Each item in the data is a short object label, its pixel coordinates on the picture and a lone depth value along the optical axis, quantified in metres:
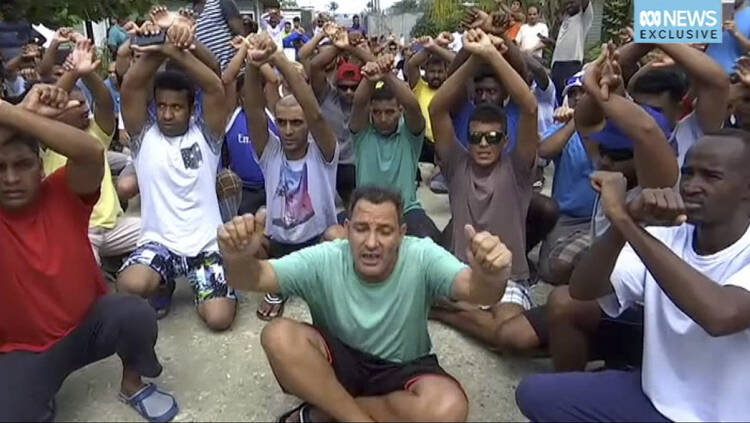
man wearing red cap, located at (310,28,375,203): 5.41
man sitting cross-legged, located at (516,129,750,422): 2.21
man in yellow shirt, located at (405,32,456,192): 6.18
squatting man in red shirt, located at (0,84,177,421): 2.80
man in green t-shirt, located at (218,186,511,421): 2.63
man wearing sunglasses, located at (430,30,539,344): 3.72
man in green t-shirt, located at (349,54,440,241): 4.60
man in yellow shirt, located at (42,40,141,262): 4.29
